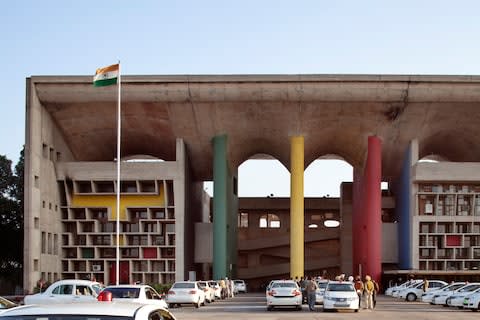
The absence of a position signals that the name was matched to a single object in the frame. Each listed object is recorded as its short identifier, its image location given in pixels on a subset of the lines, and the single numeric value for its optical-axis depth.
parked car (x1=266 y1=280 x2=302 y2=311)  32.28
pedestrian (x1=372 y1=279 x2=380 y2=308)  35.75
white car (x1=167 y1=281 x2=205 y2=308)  35.50
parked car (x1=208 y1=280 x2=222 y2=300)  45.83
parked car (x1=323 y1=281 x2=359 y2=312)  31.02
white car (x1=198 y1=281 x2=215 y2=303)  40.40
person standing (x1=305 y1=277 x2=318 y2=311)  32.84
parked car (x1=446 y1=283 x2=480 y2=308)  34.53
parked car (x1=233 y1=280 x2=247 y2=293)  60.93
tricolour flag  40.91
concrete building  53.59
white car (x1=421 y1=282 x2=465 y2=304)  38.81
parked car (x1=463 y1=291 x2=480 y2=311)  32.75
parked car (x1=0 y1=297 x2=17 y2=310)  19.36
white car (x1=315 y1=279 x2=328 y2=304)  37.88
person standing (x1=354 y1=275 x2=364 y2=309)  34.14
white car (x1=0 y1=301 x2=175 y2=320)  6.33
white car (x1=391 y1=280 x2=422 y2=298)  46.23
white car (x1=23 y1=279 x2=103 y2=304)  27.06
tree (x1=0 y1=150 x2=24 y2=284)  61.81
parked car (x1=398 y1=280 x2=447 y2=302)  43.78
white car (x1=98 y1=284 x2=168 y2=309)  23.03
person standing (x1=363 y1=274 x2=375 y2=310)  34.00
